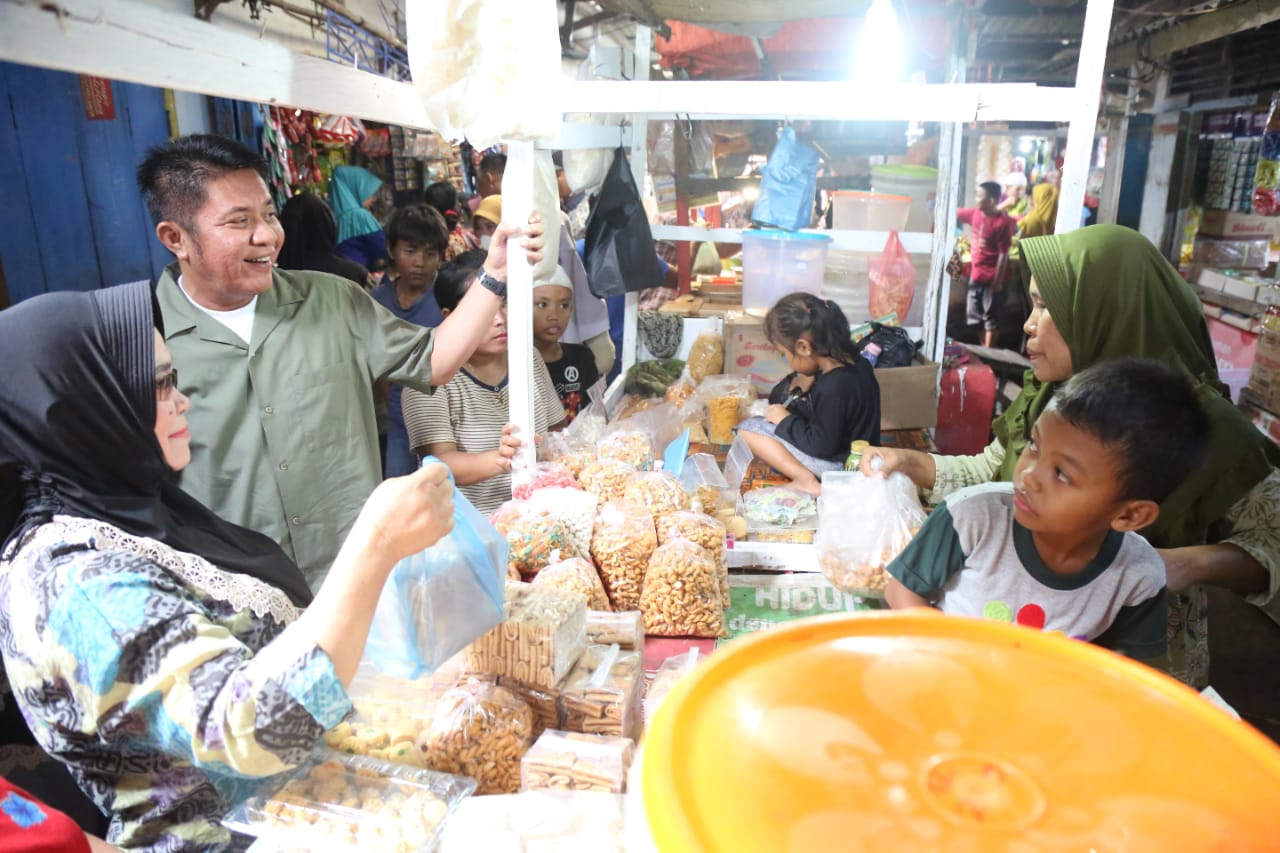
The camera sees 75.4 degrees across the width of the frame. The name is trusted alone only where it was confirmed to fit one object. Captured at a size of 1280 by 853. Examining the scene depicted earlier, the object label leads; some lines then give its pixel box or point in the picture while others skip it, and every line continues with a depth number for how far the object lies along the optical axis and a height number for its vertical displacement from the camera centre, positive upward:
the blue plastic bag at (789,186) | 4.04 +0.02
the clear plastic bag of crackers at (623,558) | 1.87 -0.80
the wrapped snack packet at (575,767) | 1.14 -0.77
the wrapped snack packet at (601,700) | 1.29 -0.77
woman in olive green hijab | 1.88 -0.43
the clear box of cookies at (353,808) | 1.05 -0.78
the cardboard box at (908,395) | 3.85 -0.93
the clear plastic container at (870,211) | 4.12 -0.10
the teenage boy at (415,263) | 3.98 -0.34
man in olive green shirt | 1.90 -0.40
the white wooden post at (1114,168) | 10.11 +0.25
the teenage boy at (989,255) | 8.91 -0.68
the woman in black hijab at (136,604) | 0.98 -0.50
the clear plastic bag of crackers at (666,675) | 1.40 -0.83
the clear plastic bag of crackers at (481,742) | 1.21 -0.78
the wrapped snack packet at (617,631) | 1.50 -0.77
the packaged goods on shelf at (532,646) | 1.30 -0.69
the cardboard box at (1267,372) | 5.00 -1.09
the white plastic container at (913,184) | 4.36 +0.03
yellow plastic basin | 0.54 -0.39
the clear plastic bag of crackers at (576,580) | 1.66 -0.76
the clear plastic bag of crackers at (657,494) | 2.09 -0.75
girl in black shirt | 3.14 -0.79
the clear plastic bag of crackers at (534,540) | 1.82 -0.75
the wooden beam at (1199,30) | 5.25 +1.19
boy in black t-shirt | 3.49 -0.68
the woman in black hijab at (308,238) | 4.42 -0.24
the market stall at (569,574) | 1.09 -0.77
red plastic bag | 4.05 -0.44
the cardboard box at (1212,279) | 7.63 -0.82
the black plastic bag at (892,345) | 3.97 -0.73
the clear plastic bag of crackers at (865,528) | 2.01 -0.80
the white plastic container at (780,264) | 3.94 -0.34
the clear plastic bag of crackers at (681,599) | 1.79 -0.86
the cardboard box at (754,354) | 4.07 -0.78
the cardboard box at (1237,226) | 7.99 -0.36
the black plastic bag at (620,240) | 4.11 -0.24
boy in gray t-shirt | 1.37 -0.60
